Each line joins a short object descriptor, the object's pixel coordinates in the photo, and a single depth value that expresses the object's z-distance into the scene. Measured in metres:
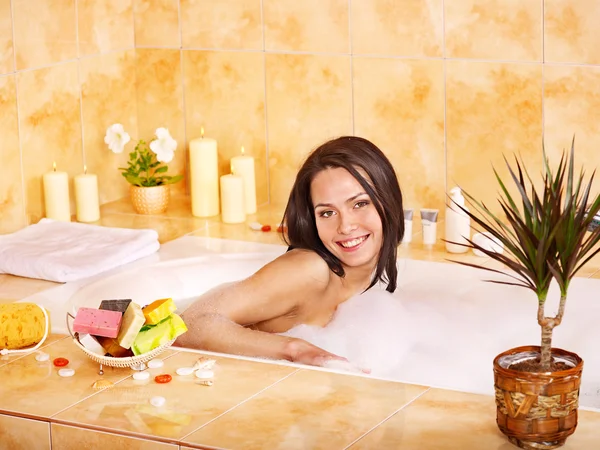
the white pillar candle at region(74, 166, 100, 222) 3.37
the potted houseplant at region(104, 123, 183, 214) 3.46
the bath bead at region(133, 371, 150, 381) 2.07
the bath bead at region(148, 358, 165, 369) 2.13
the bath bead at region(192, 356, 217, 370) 2.10
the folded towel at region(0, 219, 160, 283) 2.85
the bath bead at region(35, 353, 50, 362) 2.21
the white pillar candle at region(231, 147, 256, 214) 3.44
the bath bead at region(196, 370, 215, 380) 2.06
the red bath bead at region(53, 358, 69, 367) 2.18
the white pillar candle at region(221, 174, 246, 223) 3.35
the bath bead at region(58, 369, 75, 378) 2.12
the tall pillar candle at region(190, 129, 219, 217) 3.44
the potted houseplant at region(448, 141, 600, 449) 1.57
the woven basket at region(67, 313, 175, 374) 2.06
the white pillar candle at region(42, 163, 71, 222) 3.28
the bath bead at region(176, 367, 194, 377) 2.08
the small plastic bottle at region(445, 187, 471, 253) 2.98
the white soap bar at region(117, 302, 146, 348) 2.02
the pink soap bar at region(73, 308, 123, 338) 2.04
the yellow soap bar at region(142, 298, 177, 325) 2.05
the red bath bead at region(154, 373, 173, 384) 2.05
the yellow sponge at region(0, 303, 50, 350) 2.26
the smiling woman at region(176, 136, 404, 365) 2.42
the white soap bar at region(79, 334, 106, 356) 2.12
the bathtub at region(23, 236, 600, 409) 2.58
